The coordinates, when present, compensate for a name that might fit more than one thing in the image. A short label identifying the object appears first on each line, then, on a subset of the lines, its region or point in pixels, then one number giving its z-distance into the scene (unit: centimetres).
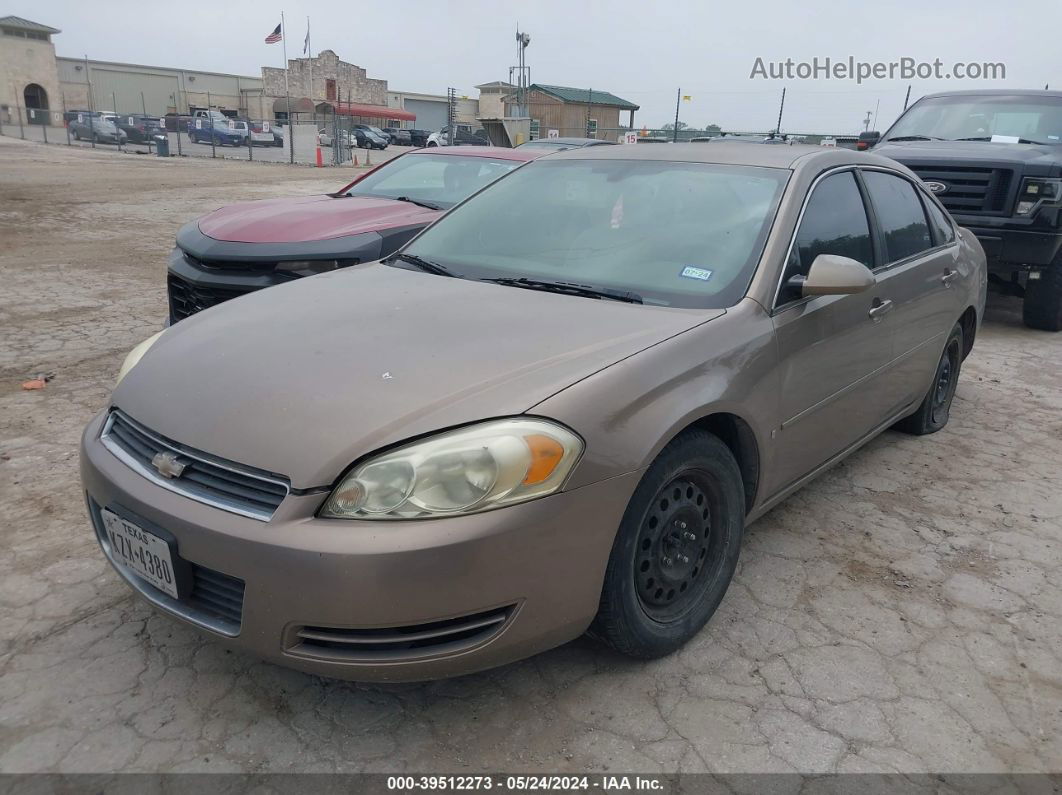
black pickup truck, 702
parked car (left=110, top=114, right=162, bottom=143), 3716
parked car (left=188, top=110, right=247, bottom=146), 3962
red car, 492
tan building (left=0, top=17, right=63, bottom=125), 5750
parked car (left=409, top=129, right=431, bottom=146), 4978
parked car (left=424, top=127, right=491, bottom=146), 3384
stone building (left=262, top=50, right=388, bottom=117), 7119
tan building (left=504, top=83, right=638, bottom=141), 3591
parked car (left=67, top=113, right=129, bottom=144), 3684
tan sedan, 197
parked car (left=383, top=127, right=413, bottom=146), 5053
